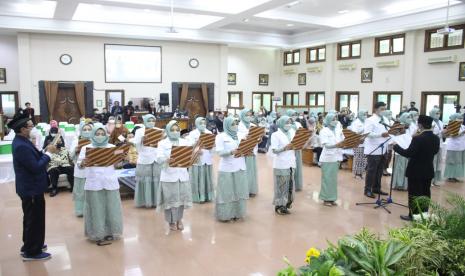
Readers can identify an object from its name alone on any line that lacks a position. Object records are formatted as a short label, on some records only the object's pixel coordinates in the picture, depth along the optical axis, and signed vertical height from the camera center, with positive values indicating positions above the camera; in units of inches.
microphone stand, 245.3 -64.2
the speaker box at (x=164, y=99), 618.8 +6.6
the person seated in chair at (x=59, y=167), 271.7 -46.4
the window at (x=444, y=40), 471.5 +81.8
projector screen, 595.2 +63.2
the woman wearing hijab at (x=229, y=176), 206.2 -39.4
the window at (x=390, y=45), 545.1 +86.1
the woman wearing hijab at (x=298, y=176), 290.1 -55.0
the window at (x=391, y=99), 555.2 +7.3
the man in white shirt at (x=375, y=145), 256.5 -28.3
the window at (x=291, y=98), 755.0 +11.1
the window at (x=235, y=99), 762.2 +8.6
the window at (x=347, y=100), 631.2 +6.2
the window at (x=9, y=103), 594.9 -0.8
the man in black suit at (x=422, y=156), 197.5 -27.1
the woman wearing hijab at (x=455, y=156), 310.7 -42.7
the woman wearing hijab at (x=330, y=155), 239.3 -32.7
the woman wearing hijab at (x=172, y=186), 190.9 -41.8
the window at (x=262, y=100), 784.9 +7.0
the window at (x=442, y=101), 490.6 +3.9
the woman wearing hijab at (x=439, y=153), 307.9 -39.3
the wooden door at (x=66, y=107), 577.6 -6.6
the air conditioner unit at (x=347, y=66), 615.1 +61.6
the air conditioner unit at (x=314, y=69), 680.3 +62.1
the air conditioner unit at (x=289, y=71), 749.9 +64.7
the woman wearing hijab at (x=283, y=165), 217.2 -35.3
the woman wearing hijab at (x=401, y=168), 281.7 -49.1
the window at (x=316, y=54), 682.2 +90.4
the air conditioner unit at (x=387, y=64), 545.6 +58.4
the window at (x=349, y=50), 612.4 +88.9
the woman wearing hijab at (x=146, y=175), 235.5 -44.6
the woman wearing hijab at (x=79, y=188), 214.7 -48.7
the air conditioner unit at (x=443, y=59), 474.8 +56.9
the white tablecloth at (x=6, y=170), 310.8 -55.3
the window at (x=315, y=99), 688.4 +8.5
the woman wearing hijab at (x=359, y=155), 299.4 -43.1
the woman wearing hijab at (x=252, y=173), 272.1 -49.4
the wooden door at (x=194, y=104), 660.7 -1.5
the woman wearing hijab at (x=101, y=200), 176.1 -45.2
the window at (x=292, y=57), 742.8 +91.7
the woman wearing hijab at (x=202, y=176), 253.0 -48.2
